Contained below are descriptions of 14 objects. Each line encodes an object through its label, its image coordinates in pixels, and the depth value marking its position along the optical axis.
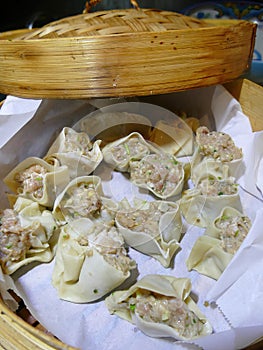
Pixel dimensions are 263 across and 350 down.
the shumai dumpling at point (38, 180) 0.22
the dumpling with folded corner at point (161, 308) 0.16
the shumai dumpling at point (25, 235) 0.19
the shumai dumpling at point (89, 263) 0.18
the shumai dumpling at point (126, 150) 0.24
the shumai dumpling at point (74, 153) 0.23
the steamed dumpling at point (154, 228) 0.19
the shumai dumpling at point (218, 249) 0.19
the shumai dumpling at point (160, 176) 0.22
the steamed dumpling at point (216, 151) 0.23
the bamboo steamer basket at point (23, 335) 0.14
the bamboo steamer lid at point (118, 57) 0.18
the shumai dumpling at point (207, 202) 0.21
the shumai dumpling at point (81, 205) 0.21
